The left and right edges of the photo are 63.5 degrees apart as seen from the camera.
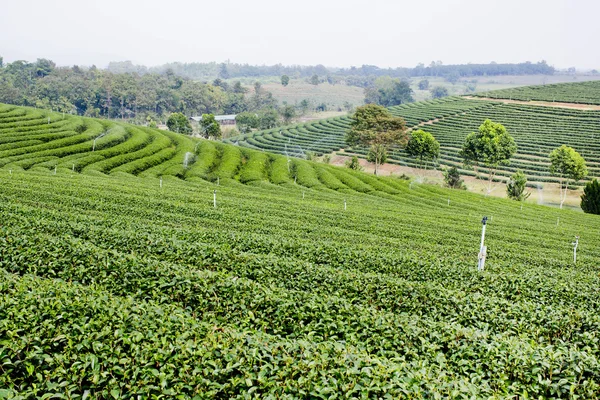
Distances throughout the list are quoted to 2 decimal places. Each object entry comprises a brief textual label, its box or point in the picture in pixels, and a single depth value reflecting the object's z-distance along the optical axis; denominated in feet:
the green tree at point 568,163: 205.98
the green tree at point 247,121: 421.59
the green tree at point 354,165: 226.13
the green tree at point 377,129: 235.61
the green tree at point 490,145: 216.74
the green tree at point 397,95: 637.30
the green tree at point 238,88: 623.36
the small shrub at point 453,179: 209.97
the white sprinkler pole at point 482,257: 46.11
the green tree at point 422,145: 239.50
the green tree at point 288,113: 463.83
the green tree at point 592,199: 169.48
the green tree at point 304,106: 549.79
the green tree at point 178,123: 318.86
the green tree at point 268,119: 433.89
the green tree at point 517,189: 197.67
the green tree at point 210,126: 308.19
